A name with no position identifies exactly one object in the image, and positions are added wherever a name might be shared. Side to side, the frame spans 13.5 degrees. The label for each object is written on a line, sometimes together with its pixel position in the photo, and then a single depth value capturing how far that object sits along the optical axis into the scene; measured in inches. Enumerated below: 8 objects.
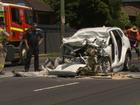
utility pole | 1280.8
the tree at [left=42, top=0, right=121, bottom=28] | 1989.4
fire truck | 1002.7
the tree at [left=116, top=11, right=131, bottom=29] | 2193.7
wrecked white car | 753.0
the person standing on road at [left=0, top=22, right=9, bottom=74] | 826.2
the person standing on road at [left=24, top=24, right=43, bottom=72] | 828.6
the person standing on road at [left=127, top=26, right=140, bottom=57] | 1101.1
